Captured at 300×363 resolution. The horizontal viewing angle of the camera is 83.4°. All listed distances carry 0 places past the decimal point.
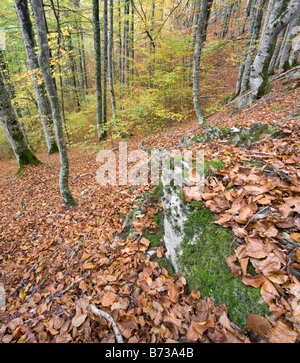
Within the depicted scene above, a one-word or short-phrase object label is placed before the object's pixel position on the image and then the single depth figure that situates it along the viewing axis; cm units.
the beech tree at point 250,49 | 692
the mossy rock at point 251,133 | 307
